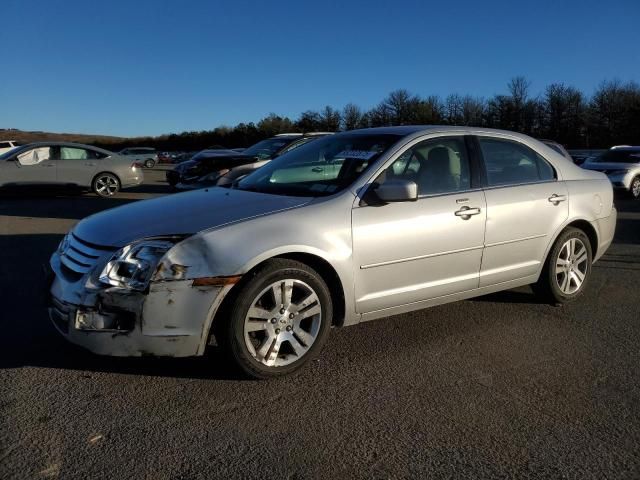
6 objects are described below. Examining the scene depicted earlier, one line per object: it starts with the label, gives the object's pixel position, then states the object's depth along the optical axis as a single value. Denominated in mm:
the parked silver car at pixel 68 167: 14328
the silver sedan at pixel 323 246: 3168
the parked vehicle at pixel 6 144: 31438
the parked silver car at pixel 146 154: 48531
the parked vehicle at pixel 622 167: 15445
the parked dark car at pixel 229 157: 12656
